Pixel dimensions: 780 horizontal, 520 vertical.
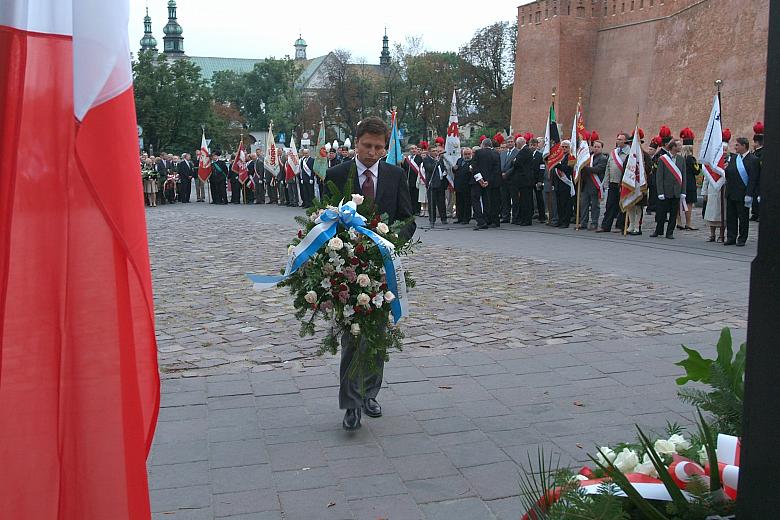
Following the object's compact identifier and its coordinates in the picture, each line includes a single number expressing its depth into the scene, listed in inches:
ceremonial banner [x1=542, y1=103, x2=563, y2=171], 754.2
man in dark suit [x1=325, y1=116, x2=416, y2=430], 210.1
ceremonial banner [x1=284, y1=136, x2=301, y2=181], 1095.0
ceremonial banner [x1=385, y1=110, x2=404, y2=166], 732.8
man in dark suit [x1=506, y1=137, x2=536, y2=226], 760.3
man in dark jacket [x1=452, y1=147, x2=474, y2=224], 776.3
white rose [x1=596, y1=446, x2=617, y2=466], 88.7
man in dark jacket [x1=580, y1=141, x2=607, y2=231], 716.0
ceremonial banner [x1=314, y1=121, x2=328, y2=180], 1023.6
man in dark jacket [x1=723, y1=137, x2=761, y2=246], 571.8
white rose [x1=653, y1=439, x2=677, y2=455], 88.0
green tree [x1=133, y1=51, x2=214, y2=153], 2105.1
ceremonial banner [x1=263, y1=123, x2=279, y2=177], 1168.2
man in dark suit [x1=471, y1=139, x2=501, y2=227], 753.0
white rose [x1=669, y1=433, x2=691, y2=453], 89.1
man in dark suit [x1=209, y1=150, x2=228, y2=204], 1229.1
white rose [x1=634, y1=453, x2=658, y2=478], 82.0
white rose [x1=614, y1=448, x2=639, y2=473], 83.6
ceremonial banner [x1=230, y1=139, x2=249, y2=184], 1200.8
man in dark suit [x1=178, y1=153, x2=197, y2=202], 1273.4
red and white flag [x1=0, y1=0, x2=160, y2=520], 80.4
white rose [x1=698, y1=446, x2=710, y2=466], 82.8
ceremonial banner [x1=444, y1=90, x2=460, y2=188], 808.3
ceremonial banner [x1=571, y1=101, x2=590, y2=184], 717.9
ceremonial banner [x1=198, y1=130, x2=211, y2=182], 1229.1
